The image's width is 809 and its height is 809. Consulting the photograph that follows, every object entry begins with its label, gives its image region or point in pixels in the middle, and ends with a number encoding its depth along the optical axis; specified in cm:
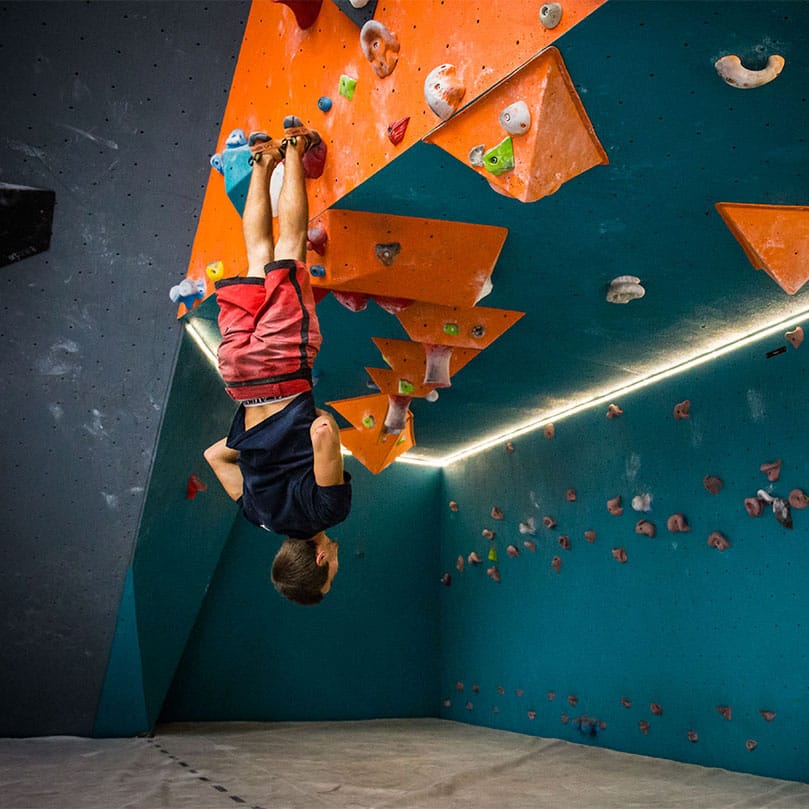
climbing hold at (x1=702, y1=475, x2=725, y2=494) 441
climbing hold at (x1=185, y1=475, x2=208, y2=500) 499
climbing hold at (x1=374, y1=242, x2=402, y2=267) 317
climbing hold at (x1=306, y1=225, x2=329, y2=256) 314
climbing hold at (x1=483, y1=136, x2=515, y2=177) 233
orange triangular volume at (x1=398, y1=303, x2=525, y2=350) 373
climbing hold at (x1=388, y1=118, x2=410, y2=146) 259
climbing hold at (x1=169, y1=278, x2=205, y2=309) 391
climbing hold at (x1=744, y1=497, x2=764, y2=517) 417
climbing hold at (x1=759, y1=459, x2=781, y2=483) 409
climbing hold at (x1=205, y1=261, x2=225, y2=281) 370
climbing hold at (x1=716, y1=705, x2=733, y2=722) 427
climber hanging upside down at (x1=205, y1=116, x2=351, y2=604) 271
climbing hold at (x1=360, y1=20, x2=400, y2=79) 261
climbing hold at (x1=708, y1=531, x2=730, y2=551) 434
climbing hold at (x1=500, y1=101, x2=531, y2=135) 225
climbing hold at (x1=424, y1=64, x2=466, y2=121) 236
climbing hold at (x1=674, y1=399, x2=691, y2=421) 468
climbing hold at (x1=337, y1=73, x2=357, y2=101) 282
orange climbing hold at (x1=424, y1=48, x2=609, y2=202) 221
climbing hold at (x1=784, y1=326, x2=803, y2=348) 403
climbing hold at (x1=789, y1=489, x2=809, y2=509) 394
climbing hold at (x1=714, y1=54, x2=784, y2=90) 216
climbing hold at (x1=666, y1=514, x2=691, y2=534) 459
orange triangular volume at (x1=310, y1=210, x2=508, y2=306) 312
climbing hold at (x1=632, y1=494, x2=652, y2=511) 486
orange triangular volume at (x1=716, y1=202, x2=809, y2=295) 292
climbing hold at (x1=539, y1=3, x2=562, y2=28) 204
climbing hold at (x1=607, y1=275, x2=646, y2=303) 364
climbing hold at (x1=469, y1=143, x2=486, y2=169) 239
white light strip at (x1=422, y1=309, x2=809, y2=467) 428
